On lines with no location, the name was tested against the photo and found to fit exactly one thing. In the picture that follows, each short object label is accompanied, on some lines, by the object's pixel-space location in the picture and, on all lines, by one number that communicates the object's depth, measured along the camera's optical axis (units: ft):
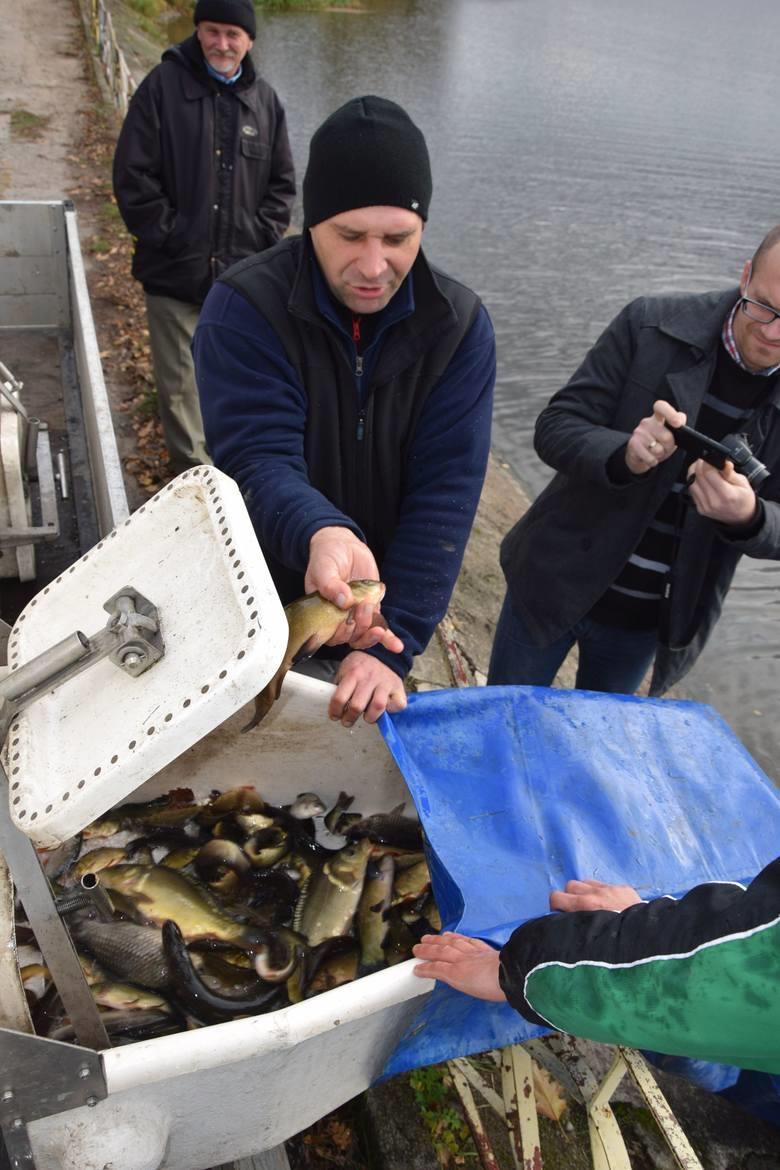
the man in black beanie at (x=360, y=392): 7.13
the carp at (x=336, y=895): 8.20
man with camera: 9.10
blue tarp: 7.14
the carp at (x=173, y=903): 7.91
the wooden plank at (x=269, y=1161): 7.79
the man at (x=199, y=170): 14.71
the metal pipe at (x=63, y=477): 14.70
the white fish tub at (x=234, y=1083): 5.69
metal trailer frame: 16.54
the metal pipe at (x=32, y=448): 14.14
